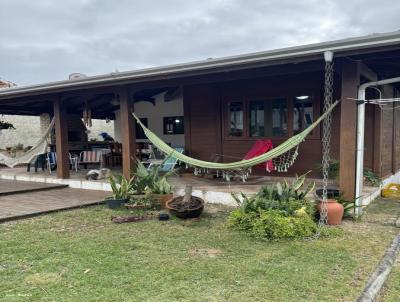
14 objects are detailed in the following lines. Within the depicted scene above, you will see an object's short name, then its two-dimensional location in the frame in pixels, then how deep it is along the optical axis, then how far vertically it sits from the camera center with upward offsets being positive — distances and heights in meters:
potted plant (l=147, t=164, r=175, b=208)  5.73 -0.96
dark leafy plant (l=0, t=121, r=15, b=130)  13.55 +0.29
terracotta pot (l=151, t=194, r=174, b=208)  5.73 -1.10
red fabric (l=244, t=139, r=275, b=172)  6.67 -0.38
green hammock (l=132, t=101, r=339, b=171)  4.57 -0.38
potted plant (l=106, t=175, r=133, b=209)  5.67 -1.02
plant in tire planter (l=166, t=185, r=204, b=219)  4.86 -1.06
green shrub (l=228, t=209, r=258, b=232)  4.19 -1.09
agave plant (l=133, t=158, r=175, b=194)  5.80 -0.85
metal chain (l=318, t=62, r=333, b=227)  4.30 -0.82
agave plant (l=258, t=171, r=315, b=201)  4.38 -0.79
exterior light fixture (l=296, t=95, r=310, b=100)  6.88 +0.62
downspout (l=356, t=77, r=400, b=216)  4.64 -0.13
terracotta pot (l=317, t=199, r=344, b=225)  4.37 -1.03
